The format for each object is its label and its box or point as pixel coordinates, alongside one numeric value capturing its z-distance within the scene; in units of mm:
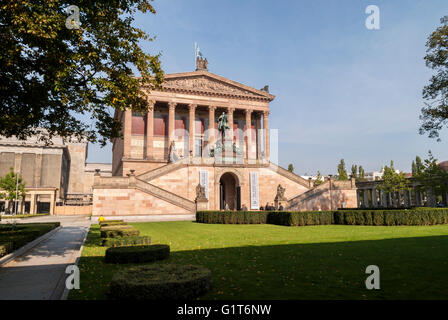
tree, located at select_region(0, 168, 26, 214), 59125
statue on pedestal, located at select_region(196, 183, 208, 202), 36406
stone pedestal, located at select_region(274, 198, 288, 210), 37803
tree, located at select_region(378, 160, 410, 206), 60031
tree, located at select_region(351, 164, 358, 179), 112038
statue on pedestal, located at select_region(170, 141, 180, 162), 50188
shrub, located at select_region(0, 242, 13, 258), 11781
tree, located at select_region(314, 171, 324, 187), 82212
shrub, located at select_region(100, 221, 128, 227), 21428
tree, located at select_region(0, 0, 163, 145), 10273
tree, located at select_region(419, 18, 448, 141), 27062
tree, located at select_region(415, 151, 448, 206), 55062
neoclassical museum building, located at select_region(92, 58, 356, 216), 36000
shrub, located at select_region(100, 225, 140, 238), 15995
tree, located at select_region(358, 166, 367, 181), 112000
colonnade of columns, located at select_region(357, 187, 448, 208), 66188
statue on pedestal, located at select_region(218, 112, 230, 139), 45438
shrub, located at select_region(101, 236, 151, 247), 13695
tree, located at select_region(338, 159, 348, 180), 90688
